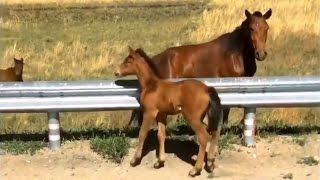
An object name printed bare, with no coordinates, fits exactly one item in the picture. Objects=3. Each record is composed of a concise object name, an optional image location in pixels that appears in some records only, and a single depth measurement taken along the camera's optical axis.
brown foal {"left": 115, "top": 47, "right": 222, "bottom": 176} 6.30
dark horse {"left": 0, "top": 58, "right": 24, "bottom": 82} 11.17
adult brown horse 7.91
